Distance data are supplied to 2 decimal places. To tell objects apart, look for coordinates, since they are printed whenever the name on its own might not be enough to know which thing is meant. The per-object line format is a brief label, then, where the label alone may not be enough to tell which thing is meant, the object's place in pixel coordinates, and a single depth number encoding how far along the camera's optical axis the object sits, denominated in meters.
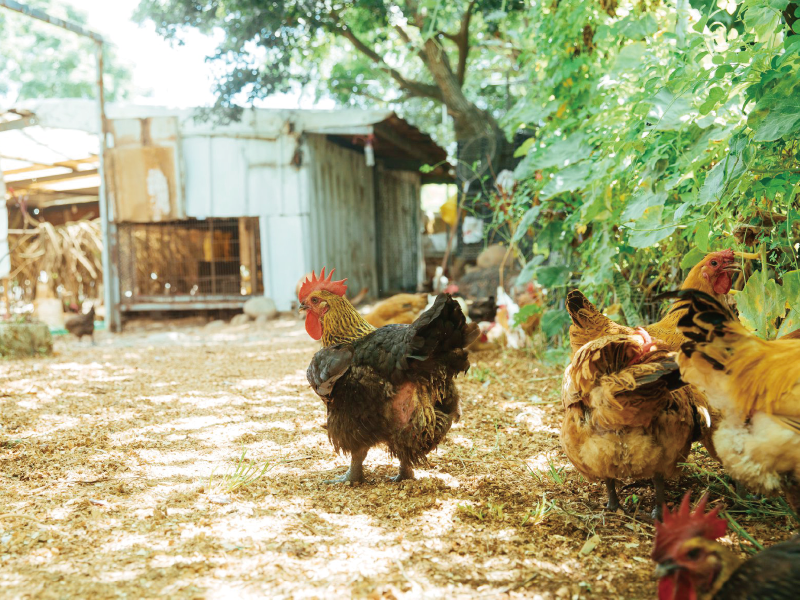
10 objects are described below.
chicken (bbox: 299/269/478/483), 2.98
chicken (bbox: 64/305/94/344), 9.55
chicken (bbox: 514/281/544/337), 6.75
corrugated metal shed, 12.48
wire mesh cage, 13.23
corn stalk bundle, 13.30
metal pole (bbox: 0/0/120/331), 12.20
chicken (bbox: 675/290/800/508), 2.00
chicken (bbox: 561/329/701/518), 2.35
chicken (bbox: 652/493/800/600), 1.62
